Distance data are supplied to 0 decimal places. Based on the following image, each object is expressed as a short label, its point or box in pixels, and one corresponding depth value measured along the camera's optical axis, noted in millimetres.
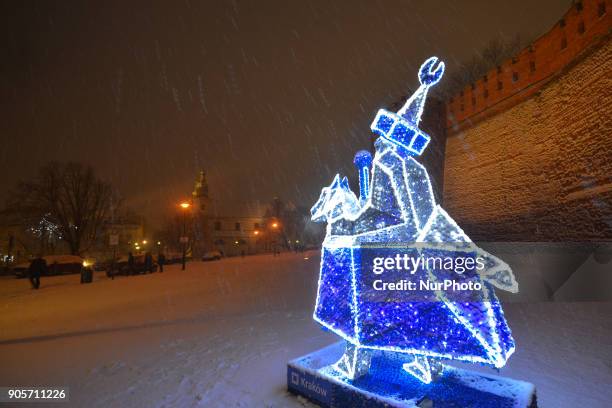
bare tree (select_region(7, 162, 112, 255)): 27094
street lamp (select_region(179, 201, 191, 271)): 22719
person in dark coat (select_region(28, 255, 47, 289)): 14766
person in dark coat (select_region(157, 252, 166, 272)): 22117
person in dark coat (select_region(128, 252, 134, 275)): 20422
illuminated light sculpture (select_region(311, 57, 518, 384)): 2639
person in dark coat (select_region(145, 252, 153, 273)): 21328
